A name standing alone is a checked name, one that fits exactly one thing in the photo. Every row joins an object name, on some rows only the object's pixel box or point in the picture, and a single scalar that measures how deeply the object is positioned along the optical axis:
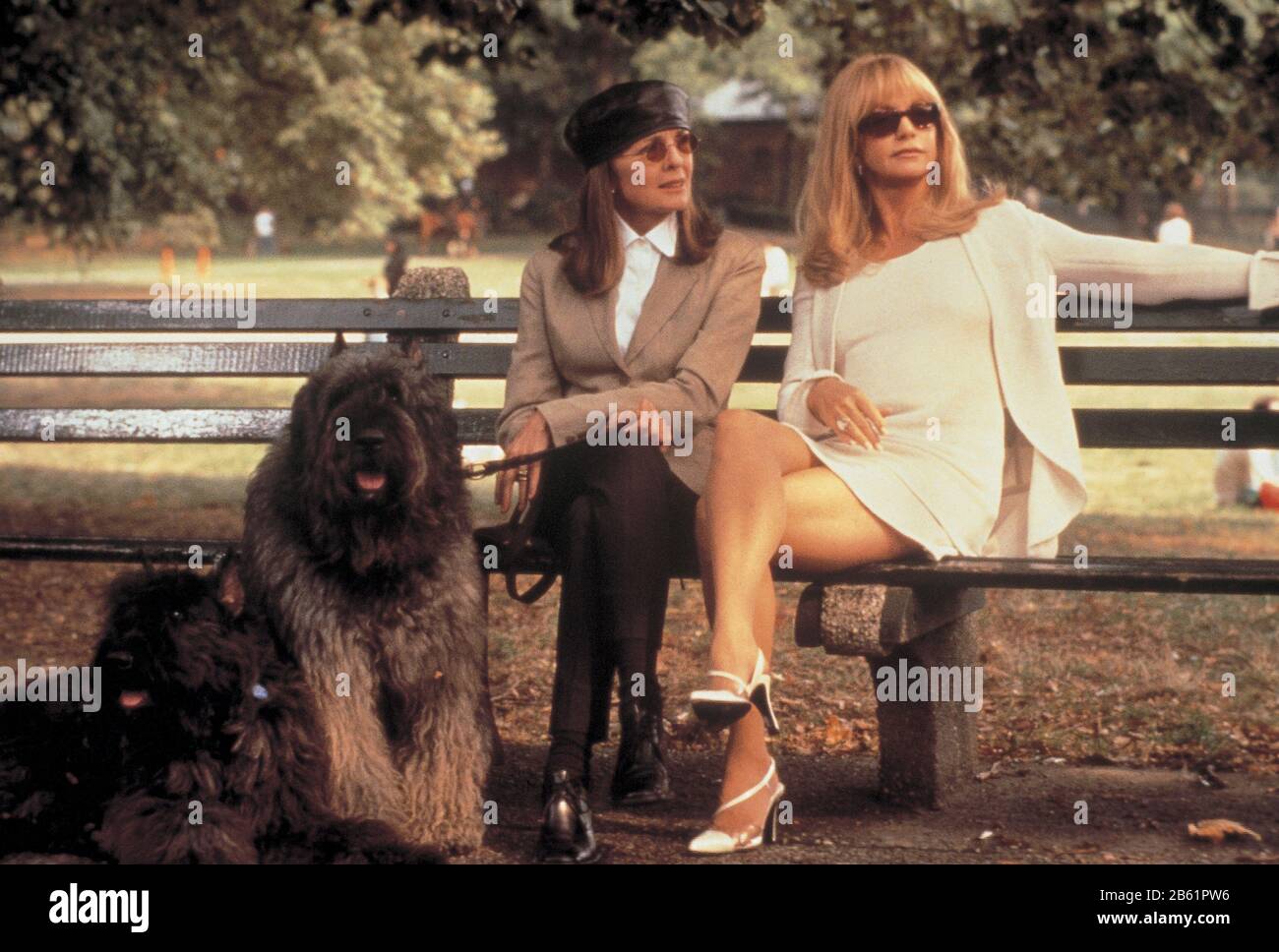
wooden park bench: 4.43
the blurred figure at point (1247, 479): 13.71
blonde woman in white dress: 4.48
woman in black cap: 4.59
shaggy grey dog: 4.34
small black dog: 4.09
